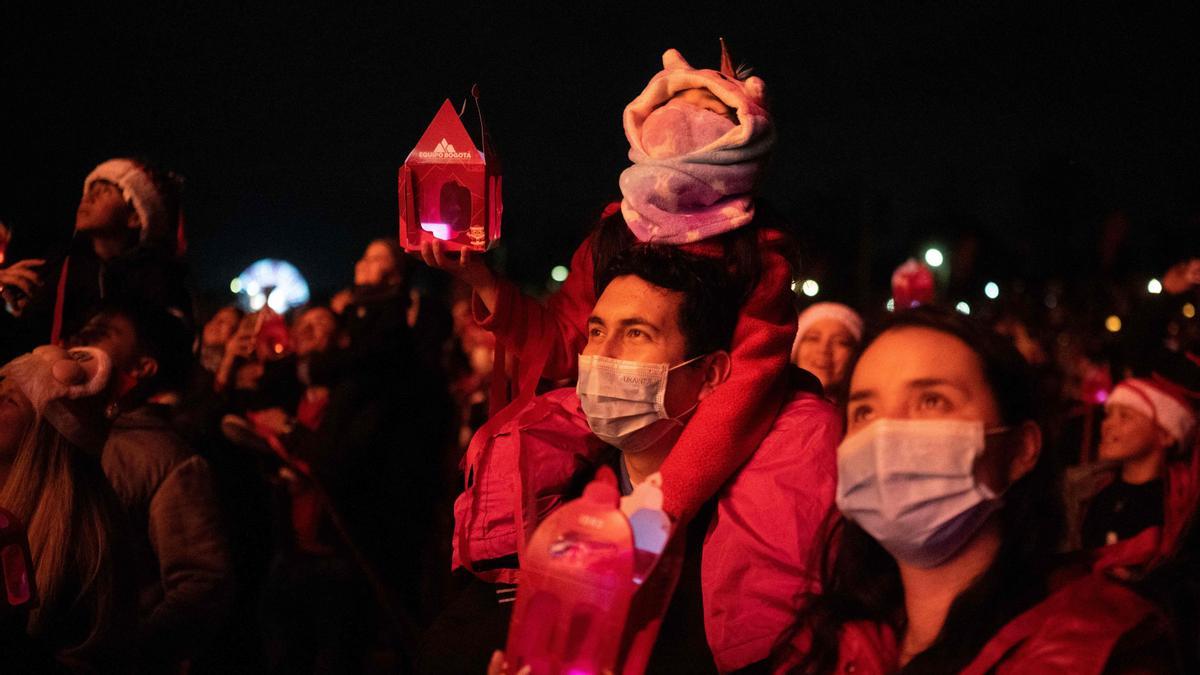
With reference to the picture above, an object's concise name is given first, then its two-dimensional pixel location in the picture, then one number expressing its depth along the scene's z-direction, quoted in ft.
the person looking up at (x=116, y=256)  14.94
